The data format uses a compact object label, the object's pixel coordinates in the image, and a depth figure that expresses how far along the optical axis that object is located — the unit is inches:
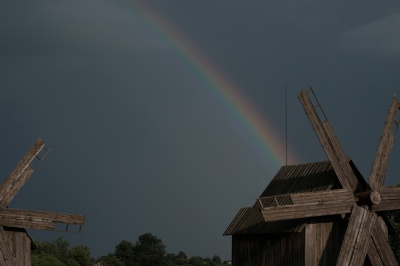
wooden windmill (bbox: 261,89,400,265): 1412.4
